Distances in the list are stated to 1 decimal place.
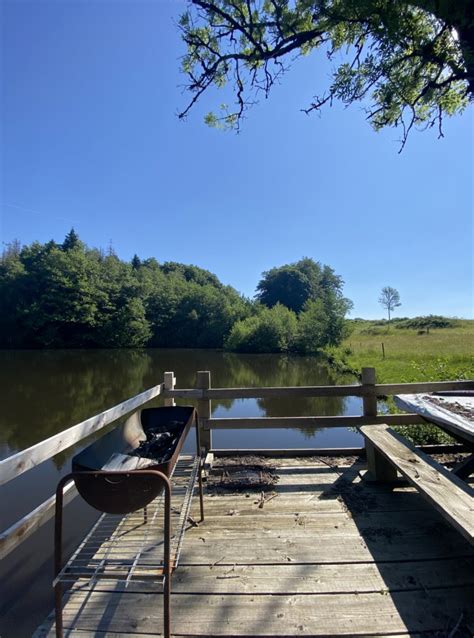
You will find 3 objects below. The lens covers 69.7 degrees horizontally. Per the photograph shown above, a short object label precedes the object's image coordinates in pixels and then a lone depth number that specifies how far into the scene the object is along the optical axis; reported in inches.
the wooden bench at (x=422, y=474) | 70.1
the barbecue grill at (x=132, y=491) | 58.0
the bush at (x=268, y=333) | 1274.6
